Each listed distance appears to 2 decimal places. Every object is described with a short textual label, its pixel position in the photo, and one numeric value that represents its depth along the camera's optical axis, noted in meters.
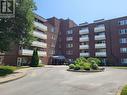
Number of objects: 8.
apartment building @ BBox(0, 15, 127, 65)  25.08
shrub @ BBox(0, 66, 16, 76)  11.19
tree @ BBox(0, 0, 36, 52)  12.62
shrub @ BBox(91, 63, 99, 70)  15.72
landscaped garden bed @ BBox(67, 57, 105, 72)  14.89
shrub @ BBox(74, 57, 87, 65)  16.76
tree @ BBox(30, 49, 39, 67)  21.08
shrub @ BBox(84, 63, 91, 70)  15.10
